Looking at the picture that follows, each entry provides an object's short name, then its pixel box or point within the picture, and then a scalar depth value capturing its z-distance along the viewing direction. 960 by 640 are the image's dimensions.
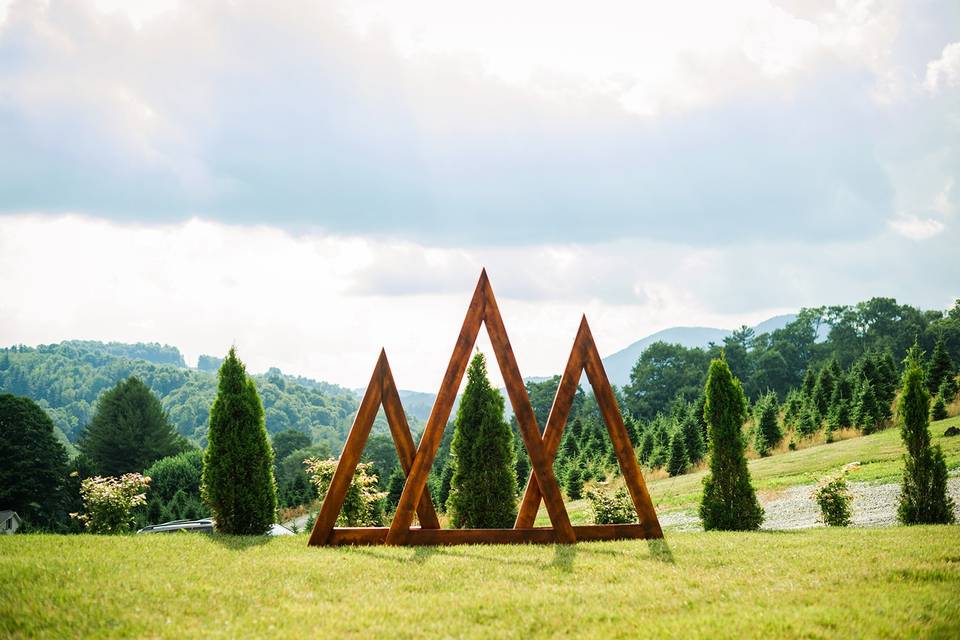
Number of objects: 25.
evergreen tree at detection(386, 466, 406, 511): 36.91
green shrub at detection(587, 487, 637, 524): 14.03
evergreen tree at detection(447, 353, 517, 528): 13.56
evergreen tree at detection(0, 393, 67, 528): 36.94
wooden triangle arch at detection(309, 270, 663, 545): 10.85
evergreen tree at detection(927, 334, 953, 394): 36.44
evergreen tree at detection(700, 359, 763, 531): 13.49
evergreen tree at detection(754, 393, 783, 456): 38.28
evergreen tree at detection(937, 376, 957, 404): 34.97
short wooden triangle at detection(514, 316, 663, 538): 11.48
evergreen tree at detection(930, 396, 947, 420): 31.20
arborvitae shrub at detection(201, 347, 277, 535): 12.78
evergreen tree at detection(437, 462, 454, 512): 38.90
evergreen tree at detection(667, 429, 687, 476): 38.69
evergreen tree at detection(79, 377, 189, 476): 47.69
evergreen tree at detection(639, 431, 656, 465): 45.16
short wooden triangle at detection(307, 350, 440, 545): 10.80
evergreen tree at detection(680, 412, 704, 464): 39.00
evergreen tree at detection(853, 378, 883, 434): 34.09
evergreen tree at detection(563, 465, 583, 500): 38.00
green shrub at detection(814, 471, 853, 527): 15.02
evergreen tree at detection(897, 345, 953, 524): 13.77
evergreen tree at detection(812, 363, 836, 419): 41.66
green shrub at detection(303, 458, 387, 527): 14.71
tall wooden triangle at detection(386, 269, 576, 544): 10.86
